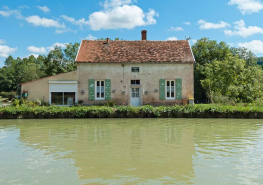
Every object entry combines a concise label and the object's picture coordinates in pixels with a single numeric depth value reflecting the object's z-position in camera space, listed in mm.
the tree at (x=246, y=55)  40188
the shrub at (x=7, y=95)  45056
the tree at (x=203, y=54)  37688
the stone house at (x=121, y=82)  20375
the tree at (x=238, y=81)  20938
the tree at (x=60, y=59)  35219
